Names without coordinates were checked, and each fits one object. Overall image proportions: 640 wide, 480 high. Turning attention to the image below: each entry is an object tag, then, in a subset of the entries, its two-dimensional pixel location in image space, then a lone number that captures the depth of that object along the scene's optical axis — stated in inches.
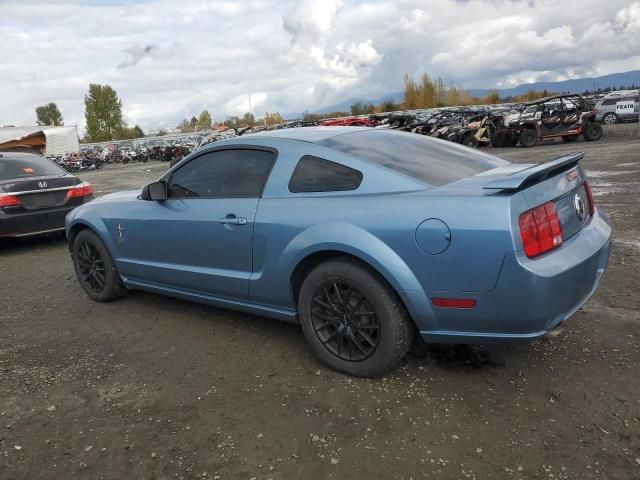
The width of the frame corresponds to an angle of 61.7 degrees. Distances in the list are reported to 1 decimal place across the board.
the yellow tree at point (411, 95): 2917.8
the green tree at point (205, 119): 4505.9
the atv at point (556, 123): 752.3
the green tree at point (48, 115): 4252.0
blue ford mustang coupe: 103.0
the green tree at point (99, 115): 3467.0
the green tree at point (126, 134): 3425.2
